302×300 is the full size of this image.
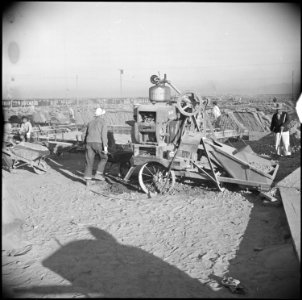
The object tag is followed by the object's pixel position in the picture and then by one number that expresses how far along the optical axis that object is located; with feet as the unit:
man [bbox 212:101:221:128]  48.21
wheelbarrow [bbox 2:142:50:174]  28.32
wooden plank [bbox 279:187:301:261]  12.47
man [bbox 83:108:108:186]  24.90
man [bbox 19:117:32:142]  36.35
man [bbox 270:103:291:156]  31.71
